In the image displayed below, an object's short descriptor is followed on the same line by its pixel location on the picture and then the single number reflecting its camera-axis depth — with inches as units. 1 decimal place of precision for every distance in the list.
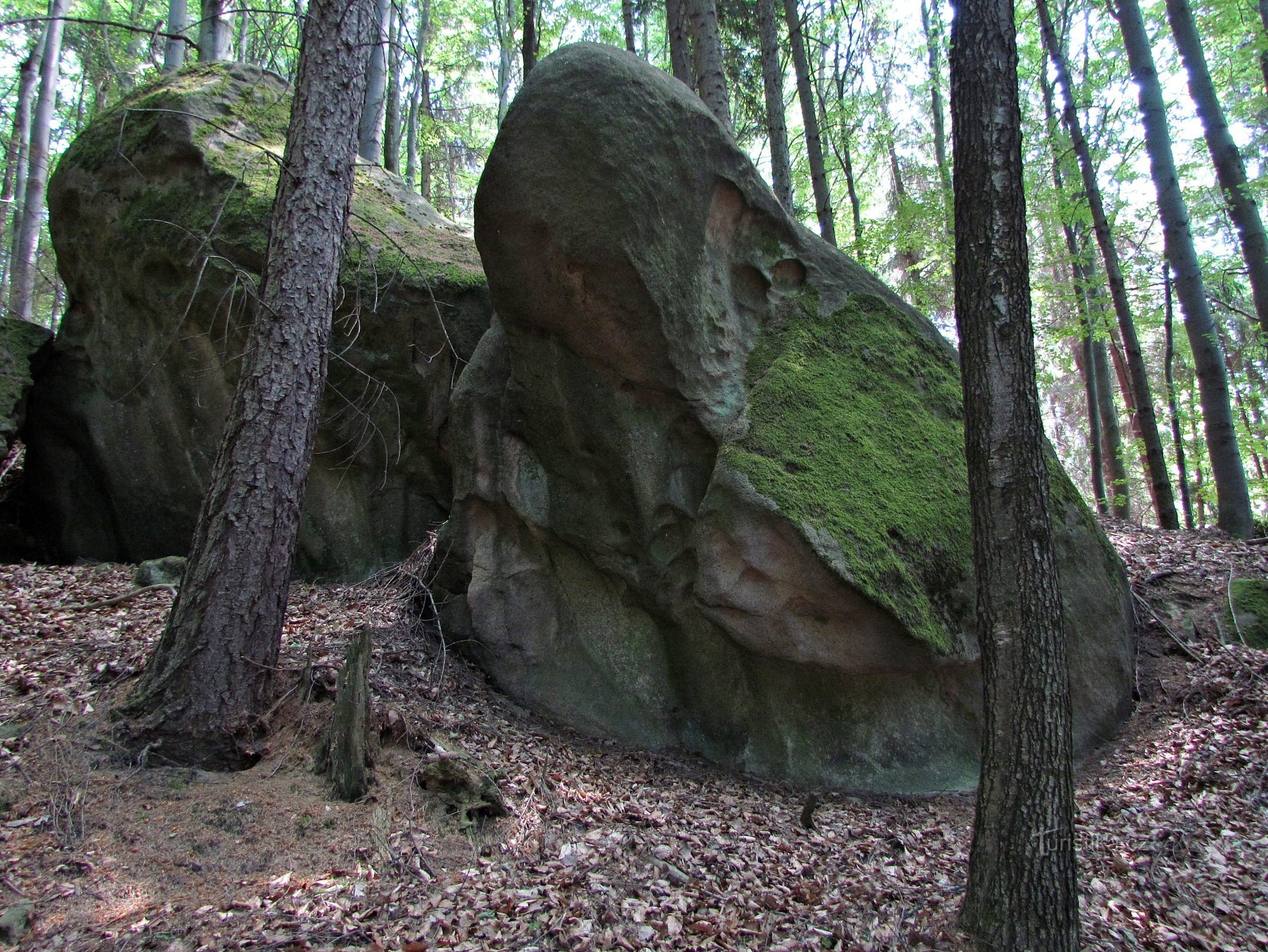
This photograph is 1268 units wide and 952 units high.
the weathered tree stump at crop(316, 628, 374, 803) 153.5
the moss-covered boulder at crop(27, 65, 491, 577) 291.9
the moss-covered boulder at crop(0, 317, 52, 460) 302.0
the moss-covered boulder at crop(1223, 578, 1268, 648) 245.9
